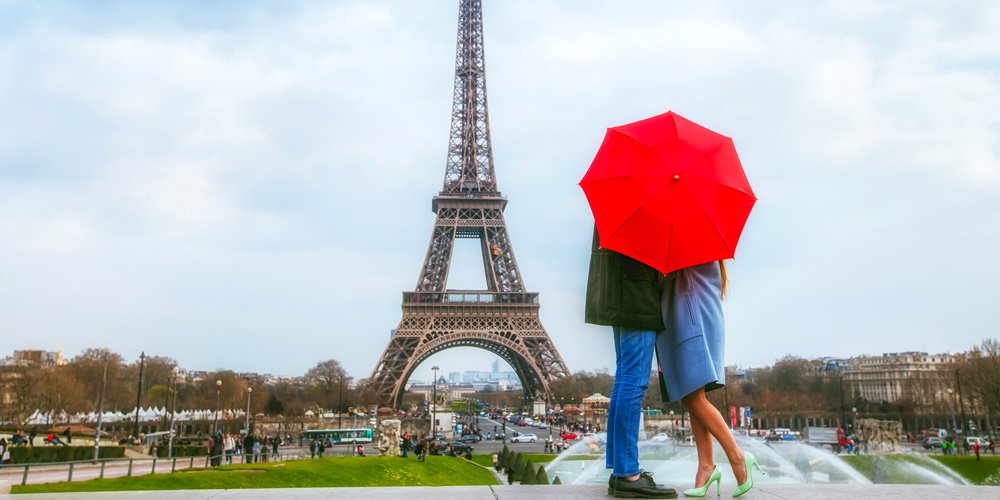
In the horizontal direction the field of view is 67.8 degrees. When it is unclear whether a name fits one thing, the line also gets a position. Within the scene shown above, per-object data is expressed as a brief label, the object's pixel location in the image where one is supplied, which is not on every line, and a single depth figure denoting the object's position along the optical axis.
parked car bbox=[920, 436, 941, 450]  45.05
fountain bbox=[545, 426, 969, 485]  11.85
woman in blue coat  5.61
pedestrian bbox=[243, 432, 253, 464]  26.70
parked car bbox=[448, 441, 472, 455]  37.84
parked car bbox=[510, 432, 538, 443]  50.19
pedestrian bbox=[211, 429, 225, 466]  27.59
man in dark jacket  5.59
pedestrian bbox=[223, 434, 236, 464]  29.44
